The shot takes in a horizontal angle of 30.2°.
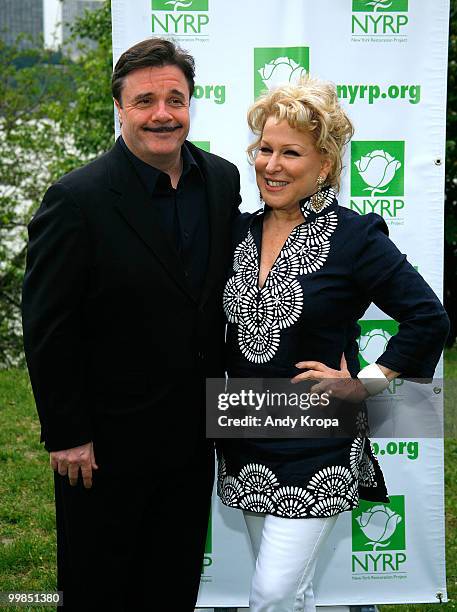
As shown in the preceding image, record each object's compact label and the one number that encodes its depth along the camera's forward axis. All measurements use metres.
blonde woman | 2.40
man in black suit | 2.45
